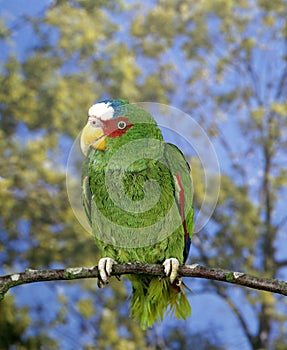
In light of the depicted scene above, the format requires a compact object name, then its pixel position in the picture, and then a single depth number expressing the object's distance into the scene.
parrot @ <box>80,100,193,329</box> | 3.01
